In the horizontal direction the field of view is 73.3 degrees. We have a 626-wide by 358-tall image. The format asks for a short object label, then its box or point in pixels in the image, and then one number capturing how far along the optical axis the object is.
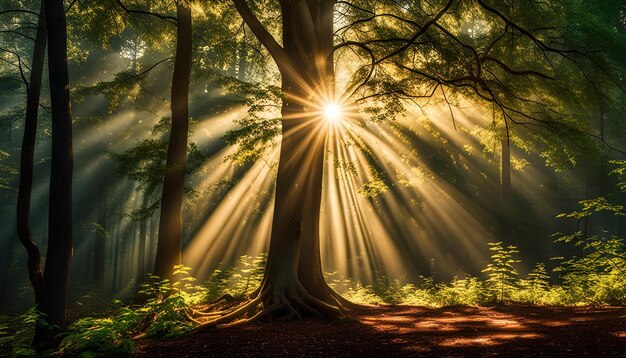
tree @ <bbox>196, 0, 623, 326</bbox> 8.59
